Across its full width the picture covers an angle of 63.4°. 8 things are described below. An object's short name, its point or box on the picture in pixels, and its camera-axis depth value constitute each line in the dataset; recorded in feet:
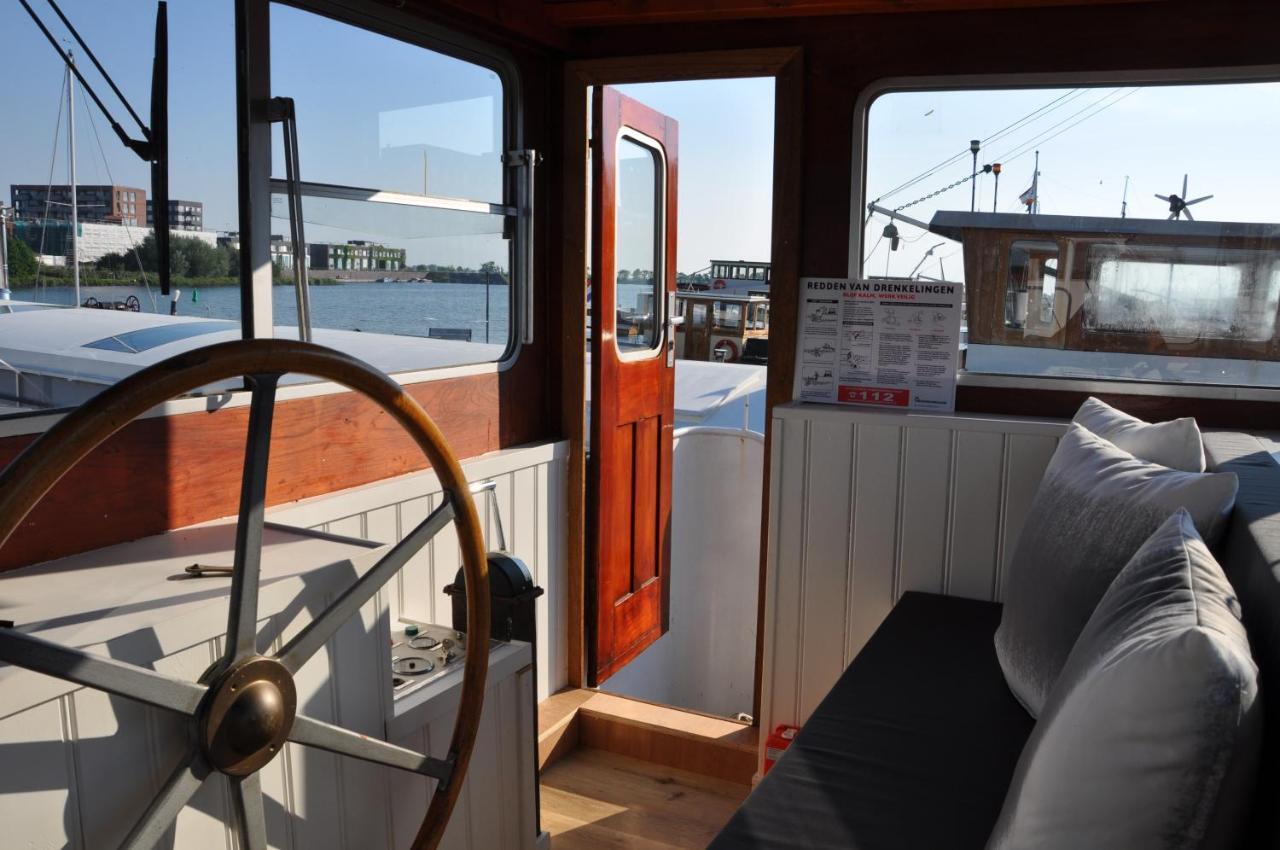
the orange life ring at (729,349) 15.08
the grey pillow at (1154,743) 2.63
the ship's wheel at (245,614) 2.91
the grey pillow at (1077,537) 4.77
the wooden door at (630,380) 9.59
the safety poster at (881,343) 8.27
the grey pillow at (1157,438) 5.83
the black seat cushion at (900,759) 4.47
